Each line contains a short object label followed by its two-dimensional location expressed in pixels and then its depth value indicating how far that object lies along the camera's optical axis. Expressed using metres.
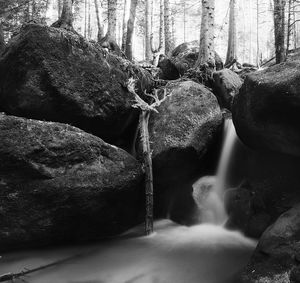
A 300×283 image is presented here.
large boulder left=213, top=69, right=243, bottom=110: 9.31
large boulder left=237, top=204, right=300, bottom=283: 4.38
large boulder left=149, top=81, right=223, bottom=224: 7.29
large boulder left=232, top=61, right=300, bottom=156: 5.29
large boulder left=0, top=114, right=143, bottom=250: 5.76
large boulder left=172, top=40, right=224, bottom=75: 12.13
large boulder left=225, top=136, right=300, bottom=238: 6.34
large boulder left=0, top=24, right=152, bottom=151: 6.49
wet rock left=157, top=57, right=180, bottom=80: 12.52
